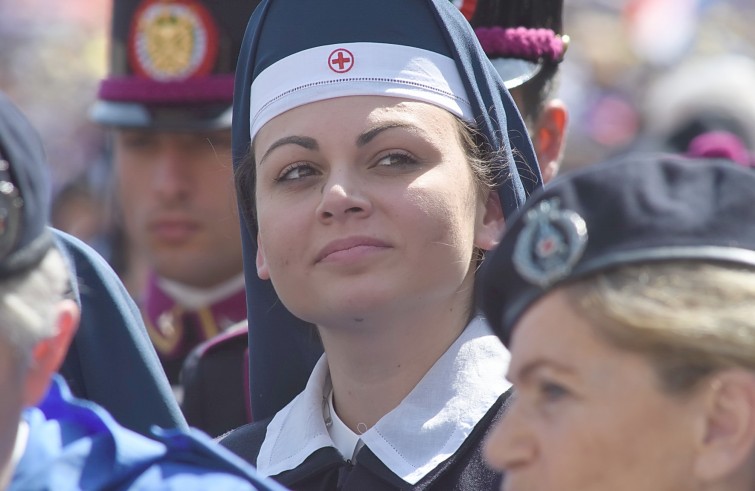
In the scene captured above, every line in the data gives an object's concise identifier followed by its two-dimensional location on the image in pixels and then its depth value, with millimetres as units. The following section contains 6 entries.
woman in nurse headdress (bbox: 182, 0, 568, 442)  8461
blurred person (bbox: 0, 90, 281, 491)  4914
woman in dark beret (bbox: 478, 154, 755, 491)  4520
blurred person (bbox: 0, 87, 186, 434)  6270
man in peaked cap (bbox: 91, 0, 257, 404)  10664
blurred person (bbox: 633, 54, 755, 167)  14672
